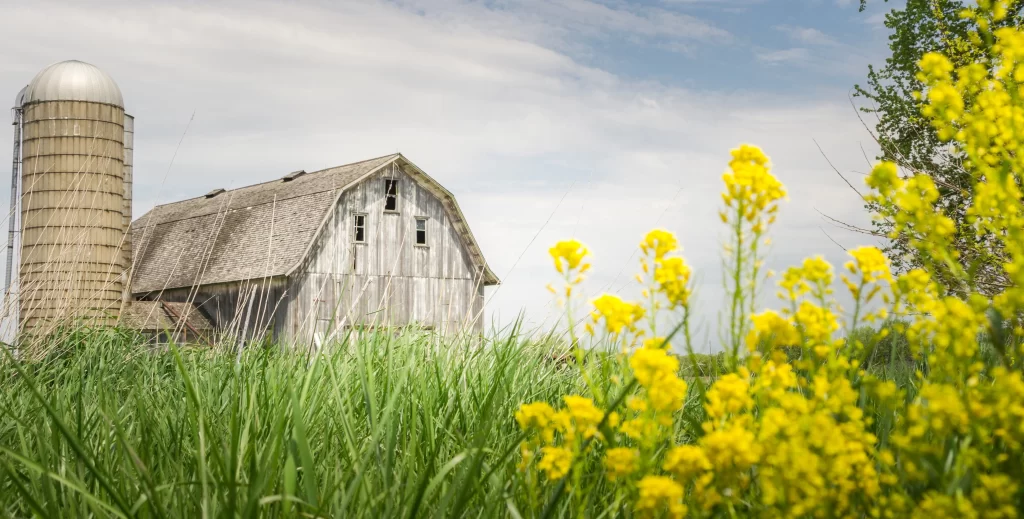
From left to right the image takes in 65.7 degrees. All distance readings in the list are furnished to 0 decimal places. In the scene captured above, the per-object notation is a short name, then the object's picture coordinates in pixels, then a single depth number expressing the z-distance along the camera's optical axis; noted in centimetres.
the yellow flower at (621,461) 183
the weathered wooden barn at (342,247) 1822
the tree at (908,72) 1370
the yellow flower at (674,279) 200
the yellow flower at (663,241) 204
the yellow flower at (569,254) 210
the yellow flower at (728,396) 179
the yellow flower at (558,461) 190
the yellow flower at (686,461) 167
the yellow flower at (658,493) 167
